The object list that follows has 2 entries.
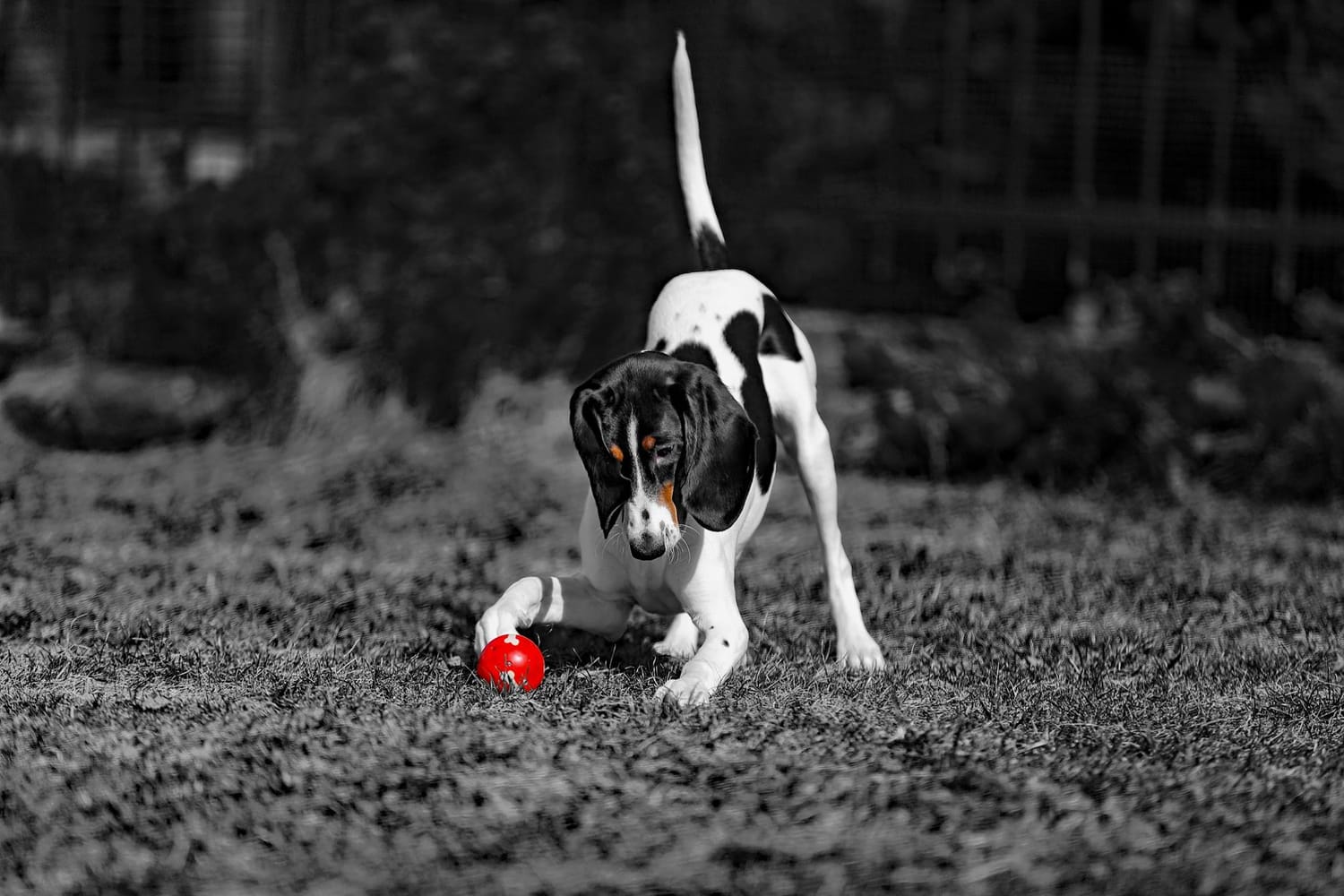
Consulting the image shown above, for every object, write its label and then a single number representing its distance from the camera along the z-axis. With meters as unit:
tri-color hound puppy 7.13
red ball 7.30
